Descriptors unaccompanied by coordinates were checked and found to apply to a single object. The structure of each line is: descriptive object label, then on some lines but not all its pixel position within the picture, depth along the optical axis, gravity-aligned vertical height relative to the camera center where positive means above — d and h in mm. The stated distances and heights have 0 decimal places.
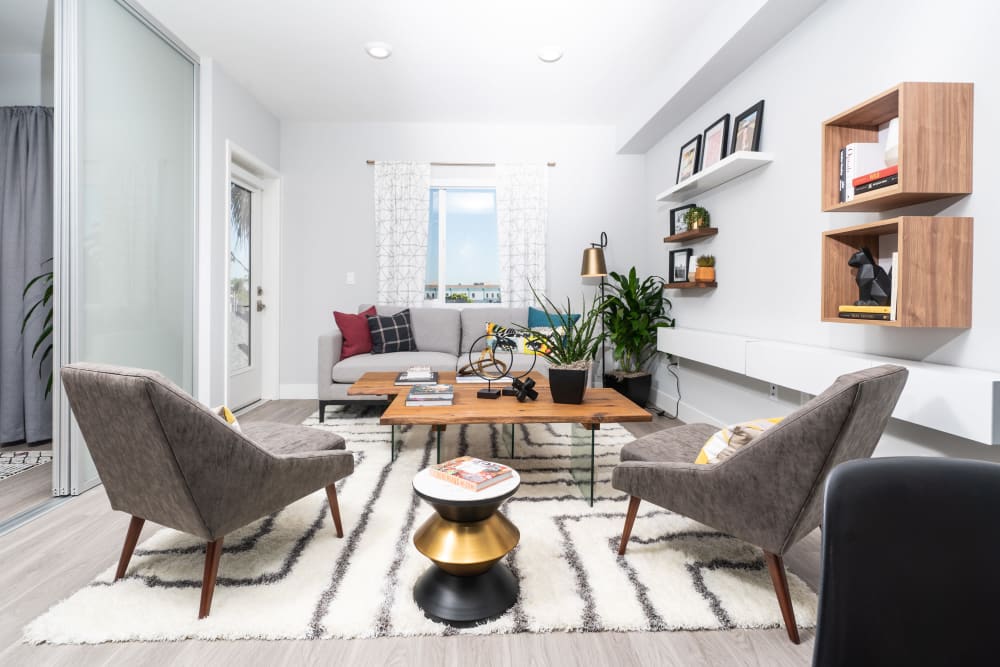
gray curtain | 2928 +373
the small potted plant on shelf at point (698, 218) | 3469 +732
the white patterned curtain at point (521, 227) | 4656 +874
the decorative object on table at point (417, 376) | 2881 -359
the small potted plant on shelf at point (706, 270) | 3398 +353
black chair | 591 -294
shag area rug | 1375 -850
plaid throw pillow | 4105 -145
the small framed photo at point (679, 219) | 3775 +804
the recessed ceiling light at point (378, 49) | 3236 +1790
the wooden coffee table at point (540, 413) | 2051 -411
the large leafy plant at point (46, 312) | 2807 -12
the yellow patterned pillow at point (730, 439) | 1517 -380
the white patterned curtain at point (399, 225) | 4609 +864
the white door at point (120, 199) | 2262 +613
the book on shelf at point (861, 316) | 1765 +25
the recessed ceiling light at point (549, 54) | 3238 +1782
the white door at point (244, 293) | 4055 +191
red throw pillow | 3957 -146
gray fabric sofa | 3715 -279
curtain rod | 4688 +1471
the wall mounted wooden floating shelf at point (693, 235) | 3360 +618
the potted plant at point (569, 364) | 2271 -216
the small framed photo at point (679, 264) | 3802 +452
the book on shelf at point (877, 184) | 1696 +501
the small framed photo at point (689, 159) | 3551 +1212
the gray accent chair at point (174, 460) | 1261 -406
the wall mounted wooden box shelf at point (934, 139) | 1625 +615
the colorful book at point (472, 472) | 1444 -480
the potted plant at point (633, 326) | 4098 -55
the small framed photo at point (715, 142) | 3215 +1203
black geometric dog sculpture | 1827 +161
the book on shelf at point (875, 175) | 1694 +533
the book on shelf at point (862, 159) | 1867 +629
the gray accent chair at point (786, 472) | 1200 -414
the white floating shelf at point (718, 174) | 2752 +927
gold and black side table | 1385 -671
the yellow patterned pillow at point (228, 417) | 1634 -347
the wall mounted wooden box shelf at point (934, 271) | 1644 +177
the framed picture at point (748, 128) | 2857 +1165
